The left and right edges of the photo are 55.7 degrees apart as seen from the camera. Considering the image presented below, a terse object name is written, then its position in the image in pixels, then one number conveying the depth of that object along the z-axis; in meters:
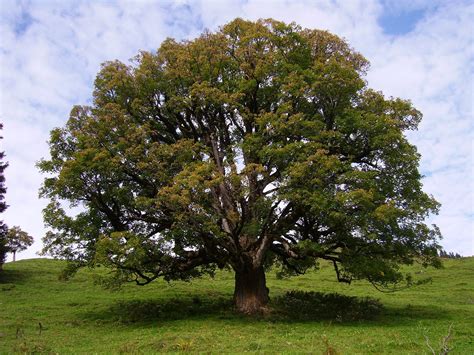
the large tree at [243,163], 21.36
